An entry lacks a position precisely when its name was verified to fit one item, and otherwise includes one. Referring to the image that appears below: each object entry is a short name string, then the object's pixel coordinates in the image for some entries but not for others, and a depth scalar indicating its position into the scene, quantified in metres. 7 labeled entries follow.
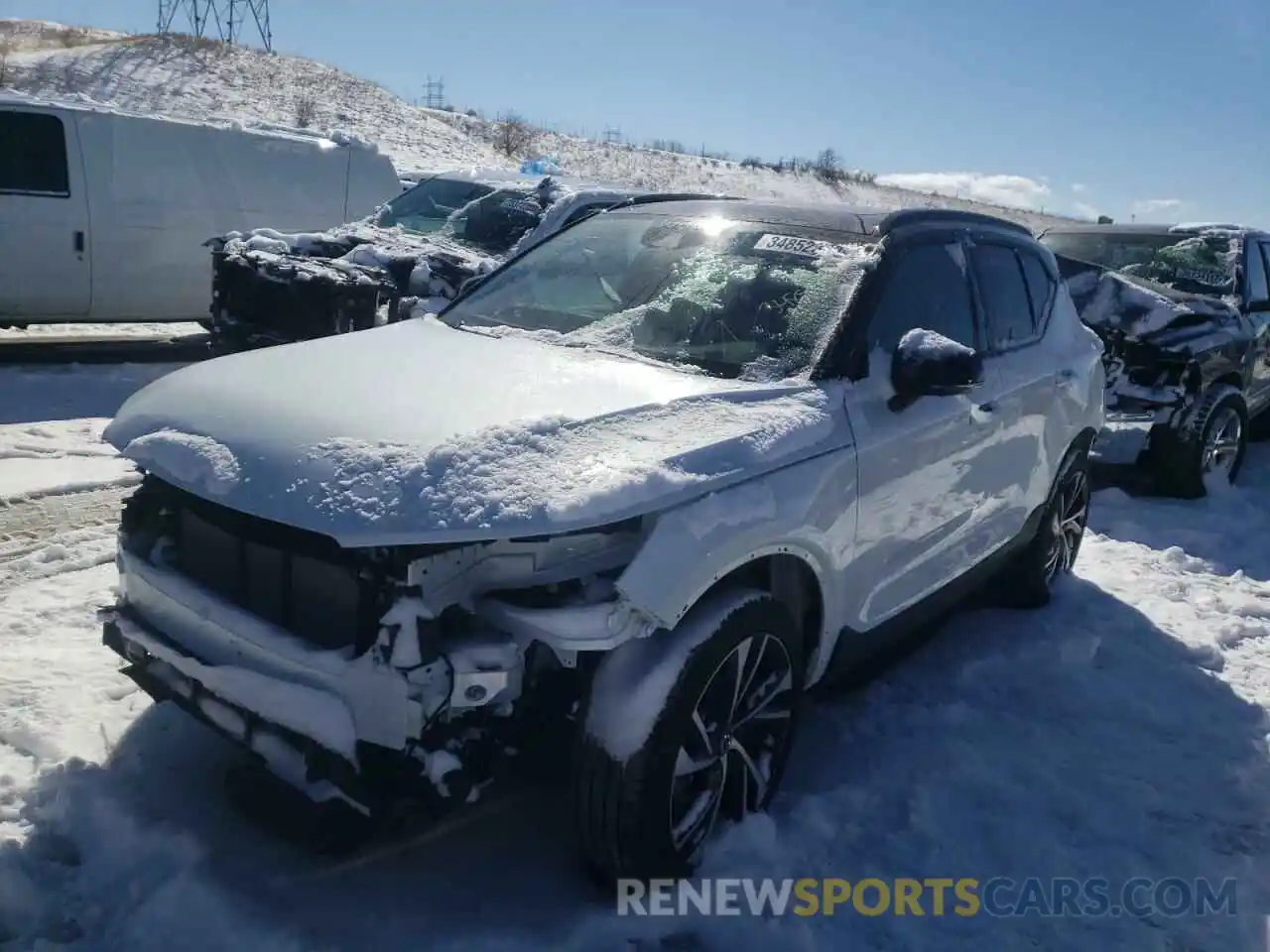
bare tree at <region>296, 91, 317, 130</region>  33.59
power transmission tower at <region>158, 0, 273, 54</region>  41.16
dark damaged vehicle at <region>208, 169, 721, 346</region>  7.70
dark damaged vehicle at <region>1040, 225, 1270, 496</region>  7.02
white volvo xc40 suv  2.39
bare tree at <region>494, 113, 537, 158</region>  40.22
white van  8.26
